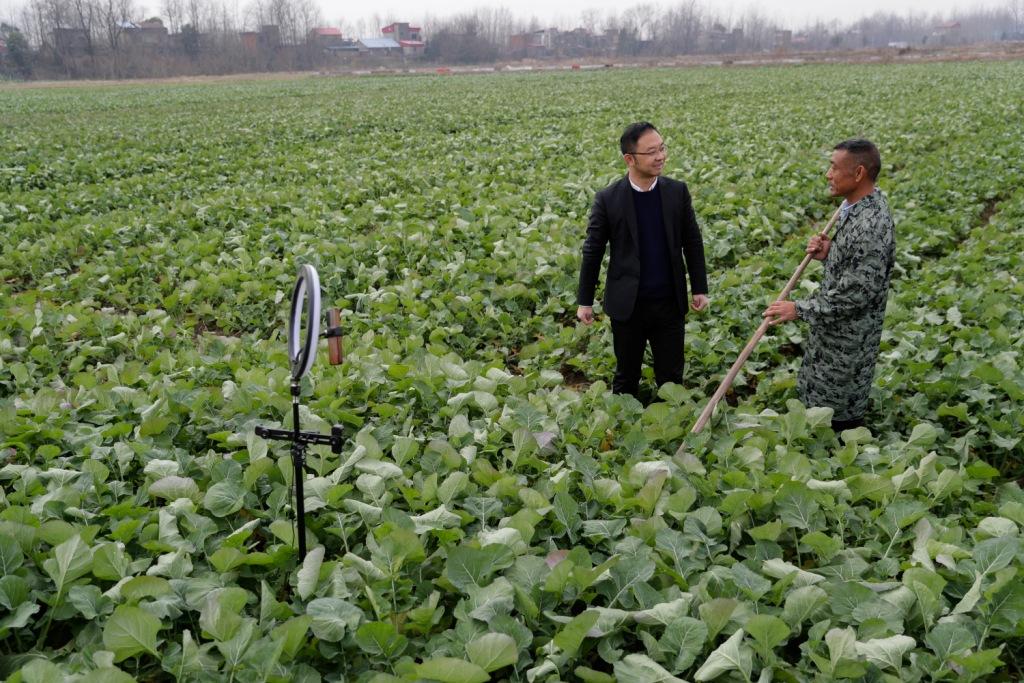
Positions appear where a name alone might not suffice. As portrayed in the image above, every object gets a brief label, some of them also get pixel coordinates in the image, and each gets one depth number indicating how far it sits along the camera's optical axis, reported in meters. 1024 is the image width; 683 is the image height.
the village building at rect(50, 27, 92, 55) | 74.19
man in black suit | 4.18
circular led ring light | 1.99
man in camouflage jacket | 3.81
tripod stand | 2.00
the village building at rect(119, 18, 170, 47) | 79.94
